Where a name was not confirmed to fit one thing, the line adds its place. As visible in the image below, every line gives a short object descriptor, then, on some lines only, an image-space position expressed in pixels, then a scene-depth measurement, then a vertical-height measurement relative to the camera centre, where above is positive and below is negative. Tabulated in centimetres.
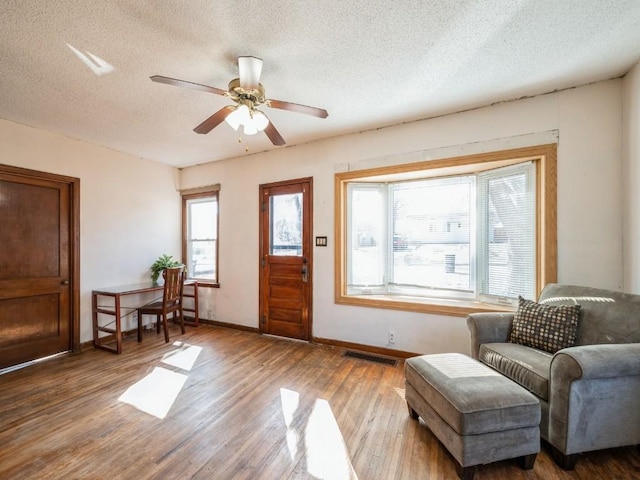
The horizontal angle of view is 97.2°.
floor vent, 314 -135
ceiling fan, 195 +102
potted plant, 433 -39
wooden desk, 340 -90
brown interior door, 301 -28
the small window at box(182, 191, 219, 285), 472 +9
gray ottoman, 154 -100
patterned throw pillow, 204 -65
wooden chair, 380 -85
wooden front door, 380 -25
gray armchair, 158 -89
